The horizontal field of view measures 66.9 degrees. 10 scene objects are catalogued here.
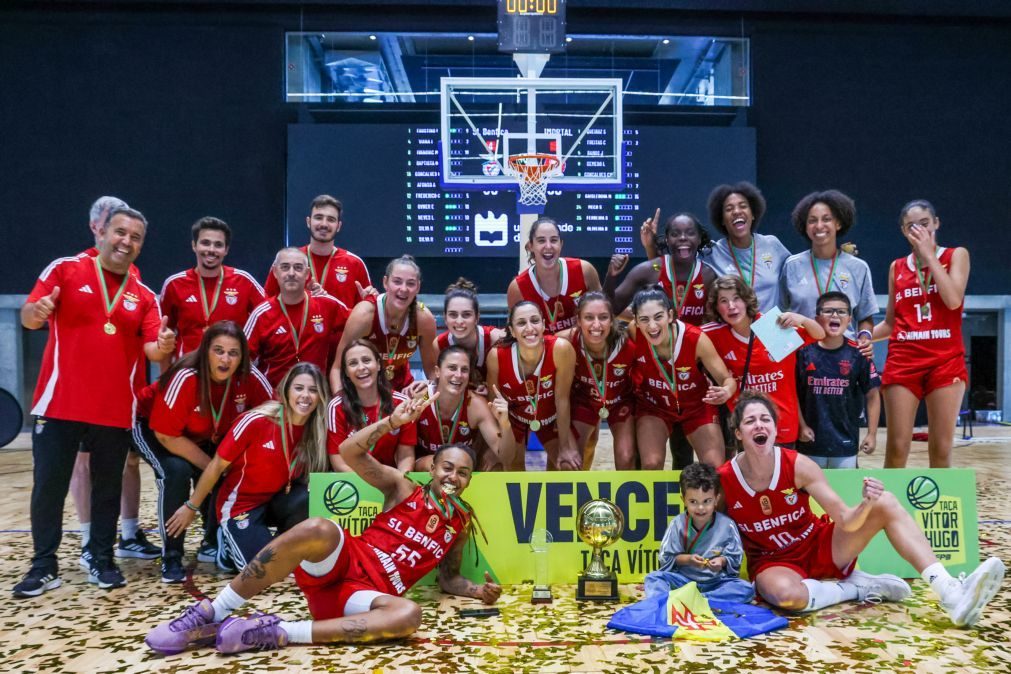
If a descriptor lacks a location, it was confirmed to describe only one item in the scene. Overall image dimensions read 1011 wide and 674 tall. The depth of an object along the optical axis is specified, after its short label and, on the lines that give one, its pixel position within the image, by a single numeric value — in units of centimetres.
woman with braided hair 268
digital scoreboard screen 941
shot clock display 733
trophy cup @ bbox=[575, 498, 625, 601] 322
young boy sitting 308
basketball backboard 878
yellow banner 346
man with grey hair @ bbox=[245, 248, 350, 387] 412
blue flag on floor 276
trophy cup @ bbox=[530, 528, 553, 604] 325
